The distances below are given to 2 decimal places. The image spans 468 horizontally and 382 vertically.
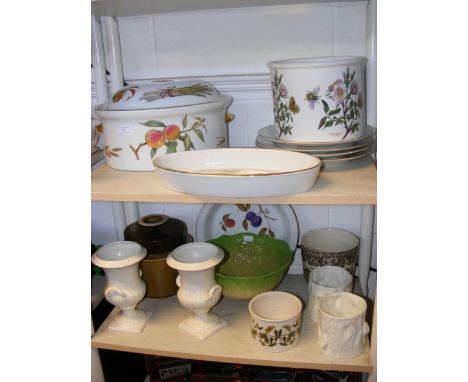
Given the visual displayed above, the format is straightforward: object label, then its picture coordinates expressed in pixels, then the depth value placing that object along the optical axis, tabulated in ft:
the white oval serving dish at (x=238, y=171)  2.23
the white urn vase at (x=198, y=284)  2.81
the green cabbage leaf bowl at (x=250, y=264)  3.15
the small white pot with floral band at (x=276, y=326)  2.72
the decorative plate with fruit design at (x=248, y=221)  3.59
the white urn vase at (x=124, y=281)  2.88
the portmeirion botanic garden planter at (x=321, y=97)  2.42
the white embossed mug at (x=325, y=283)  2.99
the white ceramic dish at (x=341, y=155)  2.54
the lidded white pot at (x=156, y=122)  2.62
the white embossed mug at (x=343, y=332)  2.64
